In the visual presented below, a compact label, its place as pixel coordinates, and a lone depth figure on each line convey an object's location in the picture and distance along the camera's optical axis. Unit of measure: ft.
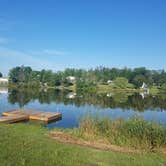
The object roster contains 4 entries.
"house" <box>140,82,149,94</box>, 197.07
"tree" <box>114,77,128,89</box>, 178.53
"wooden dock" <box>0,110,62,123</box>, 41.17
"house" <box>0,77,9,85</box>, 231.57
